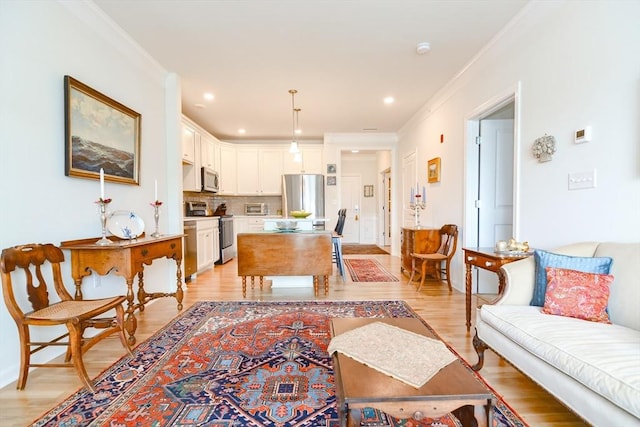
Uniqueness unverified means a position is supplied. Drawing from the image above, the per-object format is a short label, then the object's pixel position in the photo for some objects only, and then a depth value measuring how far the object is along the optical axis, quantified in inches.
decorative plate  98.2
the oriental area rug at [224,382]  55.0
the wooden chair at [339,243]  166.4
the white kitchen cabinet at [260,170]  252.7
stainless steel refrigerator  237.1
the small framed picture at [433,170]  162.6
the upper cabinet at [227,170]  242.1
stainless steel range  213.3
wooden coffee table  37.5
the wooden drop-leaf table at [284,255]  129.3
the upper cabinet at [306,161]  254.1
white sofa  40.7
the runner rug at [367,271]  164.1
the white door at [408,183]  204.2
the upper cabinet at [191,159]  176.9
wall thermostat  71.8
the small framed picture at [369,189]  335.9
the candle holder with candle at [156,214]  110.3
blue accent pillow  62.2
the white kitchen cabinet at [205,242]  174.6
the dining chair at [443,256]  141.4
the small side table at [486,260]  80.0
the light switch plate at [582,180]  71.2
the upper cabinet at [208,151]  205.0
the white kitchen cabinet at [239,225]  241.1
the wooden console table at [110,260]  81.5
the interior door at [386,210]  314.2
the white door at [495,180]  130.6
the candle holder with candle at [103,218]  85.1
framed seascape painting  83.0
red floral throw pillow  58.7
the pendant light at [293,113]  155.6
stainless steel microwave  199.9
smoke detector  109.7
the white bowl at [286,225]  155.9
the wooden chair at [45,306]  62.7
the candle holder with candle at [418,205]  179.8
